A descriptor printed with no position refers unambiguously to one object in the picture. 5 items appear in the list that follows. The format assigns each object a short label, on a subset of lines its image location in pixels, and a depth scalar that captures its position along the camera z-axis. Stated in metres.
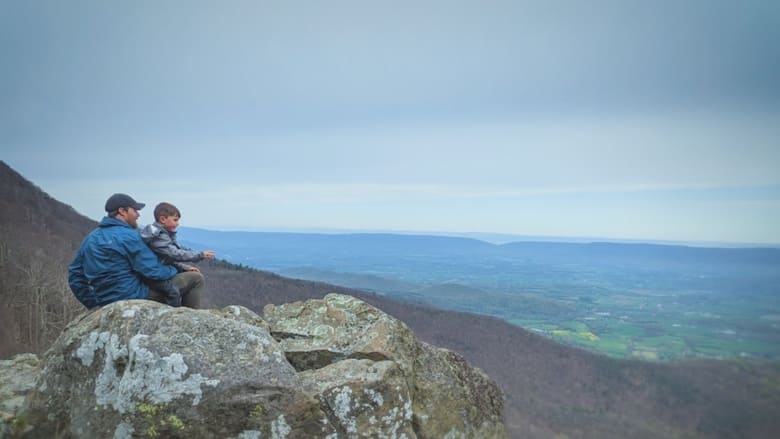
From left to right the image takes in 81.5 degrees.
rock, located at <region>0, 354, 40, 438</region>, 7.16
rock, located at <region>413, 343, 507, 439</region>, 9.21
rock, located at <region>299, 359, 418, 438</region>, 7.71
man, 8.28
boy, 8.98
